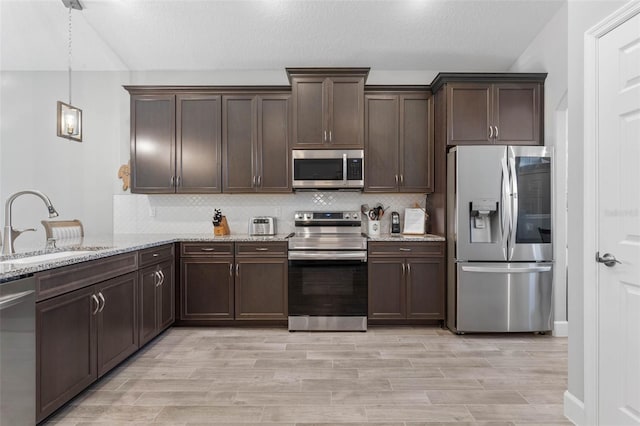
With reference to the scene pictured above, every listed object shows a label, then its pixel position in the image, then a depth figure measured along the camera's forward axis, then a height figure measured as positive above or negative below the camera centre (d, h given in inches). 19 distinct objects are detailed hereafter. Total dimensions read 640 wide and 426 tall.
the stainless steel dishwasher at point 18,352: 66.7 -26.5
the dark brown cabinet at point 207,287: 149.0 -30.5
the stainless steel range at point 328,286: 144.6 -29.3
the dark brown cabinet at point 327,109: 152.9 +43.6
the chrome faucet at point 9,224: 90.4 -3.0
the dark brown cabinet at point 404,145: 158.9 +29.5
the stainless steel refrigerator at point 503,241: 137.9 -10.8
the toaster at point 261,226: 162.1 -6.0
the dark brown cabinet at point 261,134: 159.3 +34.5
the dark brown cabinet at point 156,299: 121.0 -31.1
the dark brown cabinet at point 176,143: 159.3 +30.6
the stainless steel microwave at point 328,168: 153.8 +18.8
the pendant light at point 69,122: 106.4 +27.2
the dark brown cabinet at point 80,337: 76.8 -30.8
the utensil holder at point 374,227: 162.3 -6.7
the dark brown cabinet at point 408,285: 147.9 -29.4
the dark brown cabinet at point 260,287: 148.4 -30.6
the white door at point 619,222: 68.0 -1.8
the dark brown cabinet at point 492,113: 145.6 +39.8
